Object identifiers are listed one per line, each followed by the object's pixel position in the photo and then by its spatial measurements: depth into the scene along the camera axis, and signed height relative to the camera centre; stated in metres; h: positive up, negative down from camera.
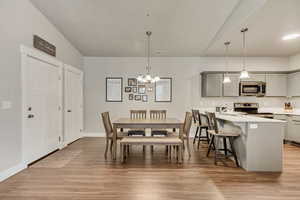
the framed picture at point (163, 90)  4.24 +0.29
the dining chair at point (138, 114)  3.40 -0.39
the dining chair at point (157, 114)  3.44 -0.39
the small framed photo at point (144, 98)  4.23 +0.04
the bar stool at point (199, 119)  3.25 -0.53
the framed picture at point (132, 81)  4.22 +0.56
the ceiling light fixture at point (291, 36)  2.84 +1.39
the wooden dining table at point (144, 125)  2.47 -0.48
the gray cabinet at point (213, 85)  3.99 +0.43
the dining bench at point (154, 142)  2.32 -0.75
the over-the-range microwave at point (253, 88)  3.93 +0.34
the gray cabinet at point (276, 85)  3.97 +0.44
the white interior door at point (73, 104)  3.36 -0.14
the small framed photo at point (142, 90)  4.24 +0.29
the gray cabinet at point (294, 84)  3.70 +0.44
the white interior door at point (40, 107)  2.24 -0.16
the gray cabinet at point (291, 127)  3.31 -0.71
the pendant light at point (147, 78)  2.80 +0.46
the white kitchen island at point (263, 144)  2.13 -0.72
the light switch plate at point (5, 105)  1.86 -0.09
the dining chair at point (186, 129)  2.59 -0.59
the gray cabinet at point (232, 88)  3.98 +0.34
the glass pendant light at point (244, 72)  2.59 +0.55
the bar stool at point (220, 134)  2.29 -0.61
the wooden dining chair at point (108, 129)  2.60 -0.62
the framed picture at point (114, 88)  4.24 +0.35
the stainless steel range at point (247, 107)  4.05 -0.25
